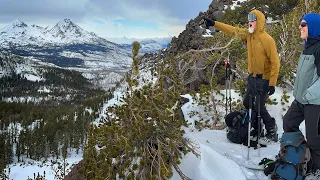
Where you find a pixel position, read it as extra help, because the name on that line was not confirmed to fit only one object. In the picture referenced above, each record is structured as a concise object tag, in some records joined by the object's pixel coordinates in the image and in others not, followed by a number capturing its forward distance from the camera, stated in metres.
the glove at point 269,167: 4.22
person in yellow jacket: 5.02
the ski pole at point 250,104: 5.15
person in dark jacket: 3.62
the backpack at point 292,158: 3.88
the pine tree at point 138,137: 3.65
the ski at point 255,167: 4.50
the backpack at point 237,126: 5.60
